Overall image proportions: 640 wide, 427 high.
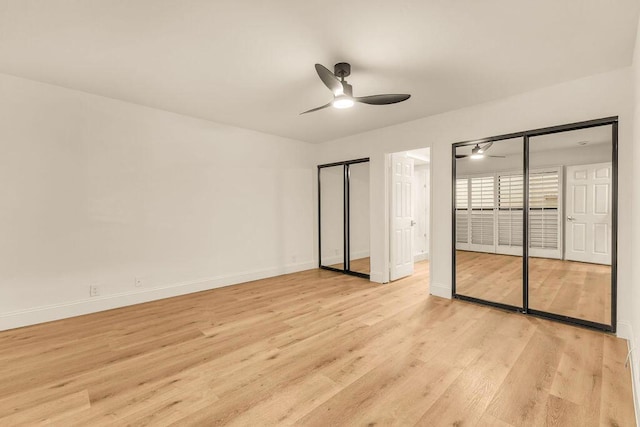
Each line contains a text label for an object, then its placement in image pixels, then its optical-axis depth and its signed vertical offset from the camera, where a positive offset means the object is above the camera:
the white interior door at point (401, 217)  5.02 -0.14
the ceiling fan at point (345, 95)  2.63 +1.08
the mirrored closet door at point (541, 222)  3.02 -0.16
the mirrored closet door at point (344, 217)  5.44 -0.15
